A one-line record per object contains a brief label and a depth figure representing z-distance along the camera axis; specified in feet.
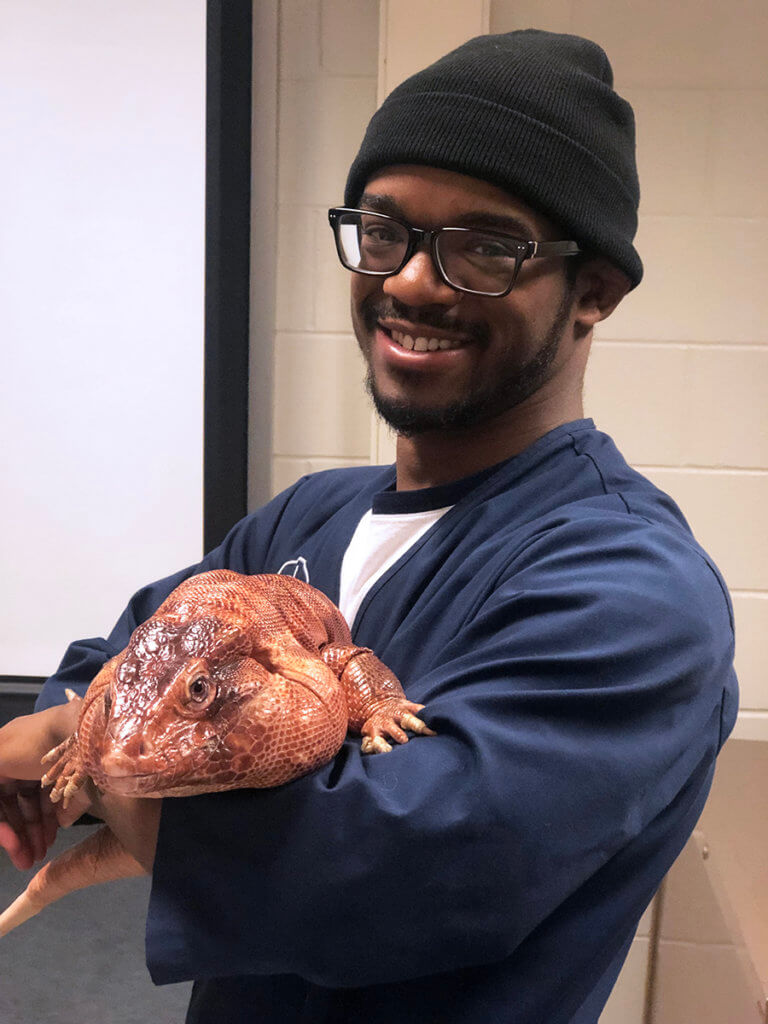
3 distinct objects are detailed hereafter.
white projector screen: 8.07
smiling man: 2.64
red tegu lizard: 2.54
